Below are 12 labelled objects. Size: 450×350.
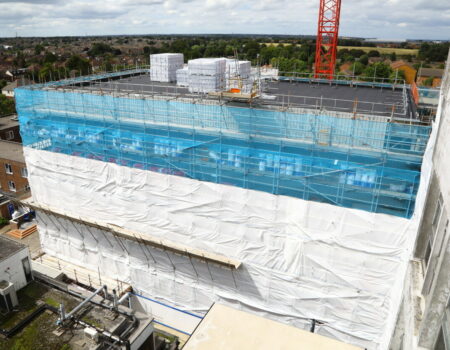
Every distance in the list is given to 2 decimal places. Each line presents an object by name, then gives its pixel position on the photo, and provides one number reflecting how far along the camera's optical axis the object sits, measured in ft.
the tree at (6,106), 177.58
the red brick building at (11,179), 97.40
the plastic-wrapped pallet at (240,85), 57.56
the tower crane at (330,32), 115.96
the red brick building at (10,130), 131.13
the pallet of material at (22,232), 88.07
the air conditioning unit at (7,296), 45.75
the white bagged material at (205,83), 63.26
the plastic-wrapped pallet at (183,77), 71.36
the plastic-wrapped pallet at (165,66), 78.38
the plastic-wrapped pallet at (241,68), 70.44
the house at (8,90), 225.41
